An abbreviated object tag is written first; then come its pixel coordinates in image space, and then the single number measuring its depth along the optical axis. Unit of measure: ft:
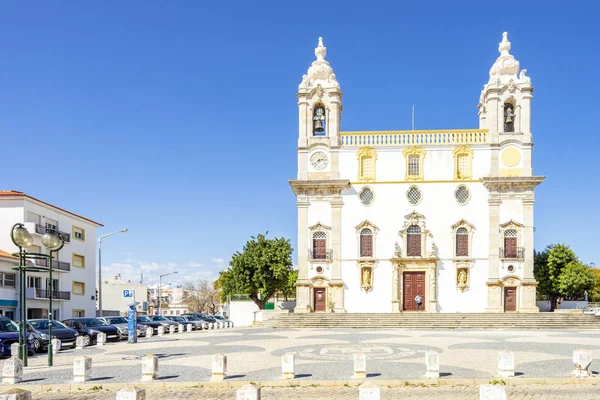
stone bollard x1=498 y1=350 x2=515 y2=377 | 44.50
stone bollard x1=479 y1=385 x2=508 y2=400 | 25.80
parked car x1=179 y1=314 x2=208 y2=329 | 128.06
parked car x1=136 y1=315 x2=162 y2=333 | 115.96
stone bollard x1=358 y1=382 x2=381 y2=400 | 25.52
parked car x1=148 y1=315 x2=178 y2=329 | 120.07
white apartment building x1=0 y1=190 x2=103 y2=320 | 134.31
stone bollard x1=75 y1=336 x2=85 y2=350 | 77.82
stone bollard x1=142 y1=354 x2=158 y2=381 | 44.83
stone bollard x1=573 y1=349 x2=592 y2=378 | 43.80
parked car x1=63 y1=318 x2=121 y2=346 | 90.17
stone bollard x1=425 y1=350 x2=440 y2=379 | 43.67
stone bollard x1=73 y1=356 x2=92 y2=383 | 45.09
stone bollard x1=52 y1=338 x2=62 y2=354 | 67.67
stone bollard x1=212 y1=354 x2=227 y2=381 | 44.42
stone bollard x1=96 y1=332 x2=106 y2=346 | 84.07
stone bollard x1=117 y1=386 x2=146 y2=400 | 23.56
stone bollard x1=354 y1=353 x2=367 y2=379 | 44.62
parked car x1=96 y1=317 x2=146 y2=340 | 99.09
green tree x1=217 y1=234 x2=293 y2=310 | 142.41
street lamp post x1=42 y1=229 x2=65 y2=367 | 58.39
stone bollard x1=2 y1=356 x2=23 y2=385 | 44.70
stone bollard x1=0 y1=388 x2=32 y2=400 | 20.99
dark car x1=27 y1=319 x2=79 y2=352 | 74.54
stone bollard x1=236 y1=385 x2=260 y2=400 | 23.71
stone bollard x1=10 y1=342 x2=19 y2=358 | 58.68
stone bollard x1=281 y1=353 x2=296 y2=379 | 44.09
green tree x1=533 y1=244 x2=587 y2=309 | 149.69
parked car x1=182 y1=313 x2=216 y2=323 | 159.22
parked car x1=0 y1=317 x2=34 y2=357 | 65.67
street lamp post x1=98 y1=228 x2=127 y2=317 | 124.06
